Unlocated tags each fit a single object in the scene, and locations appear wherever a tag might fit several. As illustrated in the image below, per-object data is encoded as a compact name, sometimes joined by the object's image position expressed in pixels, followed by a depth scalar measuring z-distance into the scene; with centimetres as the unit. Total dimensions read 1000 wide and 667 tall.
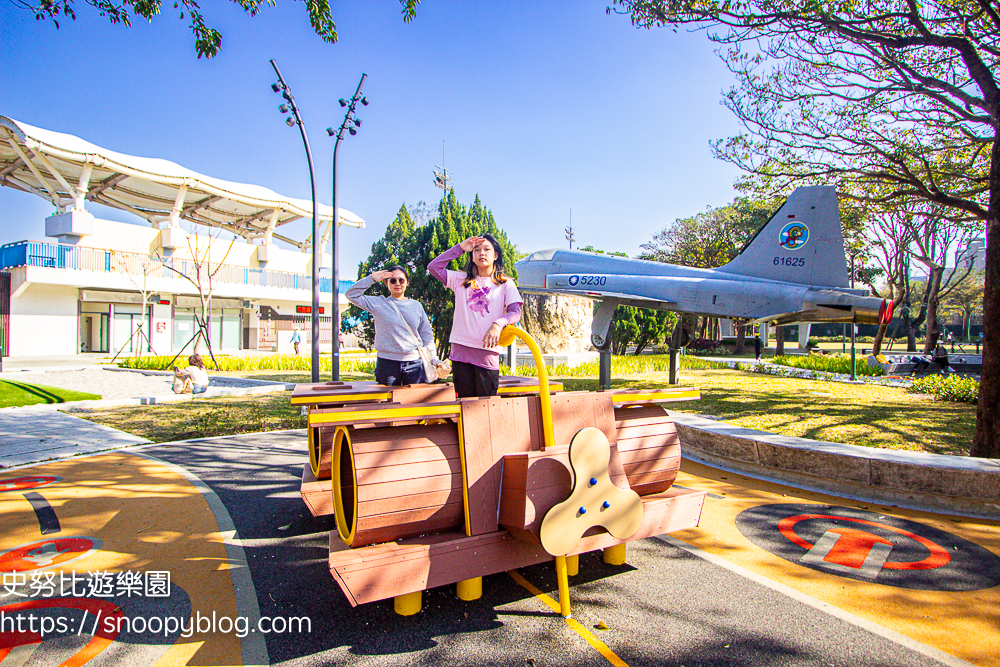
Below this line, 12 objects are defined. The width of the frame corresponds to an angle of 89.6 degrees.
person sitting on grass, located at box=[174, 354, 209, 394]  1224
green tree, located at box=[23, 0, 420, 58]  631
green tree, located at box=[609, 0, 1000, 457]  640
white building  2772
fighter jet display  1085
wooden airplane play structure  248
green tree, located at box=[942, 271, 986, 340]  4783
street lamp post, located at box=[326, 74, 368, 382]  1138
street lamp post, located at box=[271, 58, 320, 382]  1112
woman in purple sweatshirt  355
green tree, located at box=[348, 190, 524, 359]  1955
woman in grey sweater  534
